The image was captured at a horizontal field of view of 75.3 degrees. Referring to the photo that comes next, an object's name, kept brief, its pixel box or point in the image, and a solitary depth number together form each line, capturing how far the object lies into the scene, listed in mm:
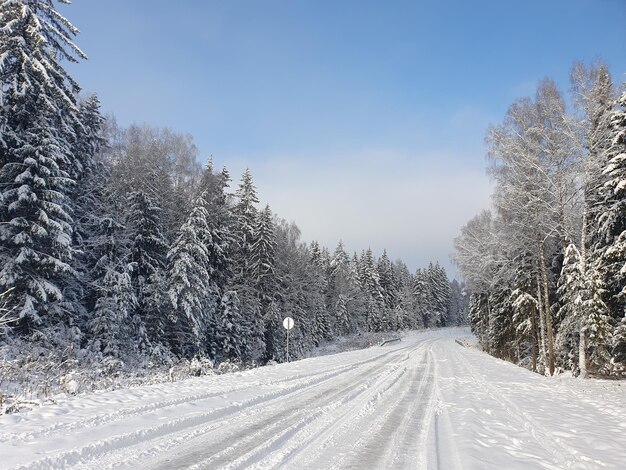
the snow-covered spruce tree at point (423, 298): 95562
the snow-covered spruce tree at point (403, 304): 85188
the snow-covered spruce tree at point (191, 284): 24359
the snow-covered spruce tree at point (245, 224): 34031
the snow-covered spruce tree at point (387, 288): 79062
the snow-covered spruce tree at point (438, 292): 99062
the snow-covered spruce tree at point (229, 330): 29594
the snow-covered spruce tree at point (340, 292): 63875
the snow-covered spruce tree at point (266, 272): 33375
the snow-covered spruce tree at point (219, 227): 30500
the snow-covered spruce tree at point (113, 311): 20109
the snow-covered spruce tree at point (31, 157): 15172
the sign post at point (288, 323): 21328
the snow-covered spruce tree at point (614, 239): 14078
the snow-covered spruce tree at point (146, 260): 24750
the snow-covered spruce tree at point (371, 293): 75125
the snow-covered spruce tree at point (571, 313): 15391
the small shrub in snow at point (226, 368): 15138
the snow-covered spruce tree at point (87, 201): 21625
